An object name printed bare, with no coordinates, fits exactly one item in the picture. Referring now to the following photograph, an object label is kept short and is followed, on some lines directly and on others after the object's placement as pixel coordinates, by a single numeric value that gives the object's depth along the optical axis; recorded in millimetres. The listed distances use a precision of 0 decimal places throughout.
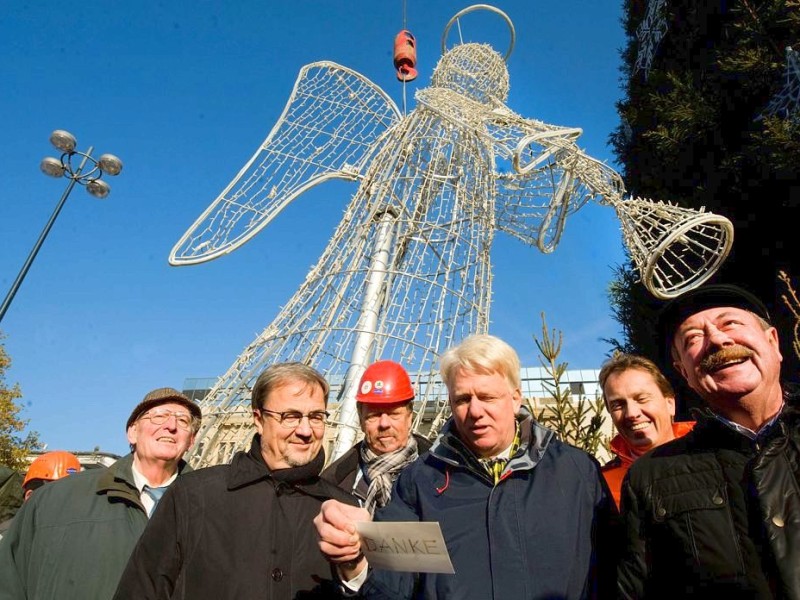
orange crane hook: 9062
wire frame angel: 5395
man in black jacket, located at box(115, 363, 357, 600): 1875
